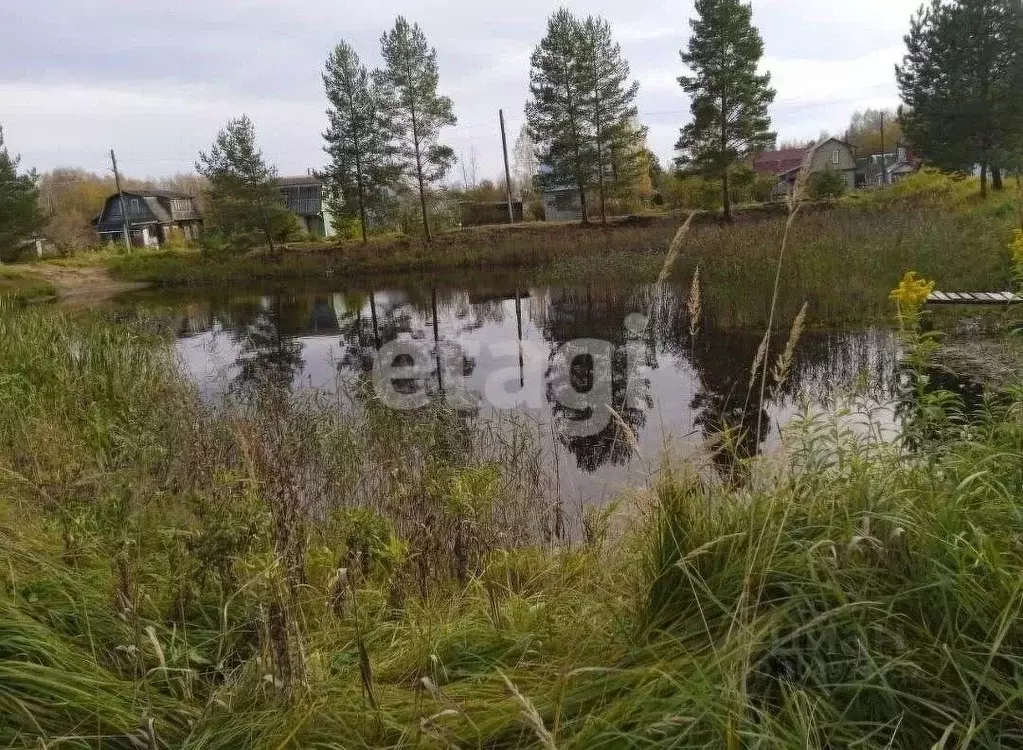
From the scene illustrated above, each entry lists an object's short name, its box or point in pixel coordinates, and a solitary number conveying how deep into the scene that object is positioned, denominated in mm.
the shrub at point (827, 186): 28031
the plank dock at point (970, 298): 7191
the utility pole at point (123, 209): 40344
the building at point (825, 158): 37412
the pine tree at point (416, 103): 30547
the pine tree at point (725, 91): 26609
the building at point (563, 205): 34906
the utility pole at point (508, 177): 37781
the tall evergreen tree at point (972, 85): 22438
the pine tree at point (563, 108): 30375
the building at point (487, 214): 40250
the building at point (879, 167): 48969
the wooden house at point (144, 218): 46594
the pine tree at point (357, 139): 30938
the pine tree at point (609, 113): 30609
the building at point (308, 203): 47312
